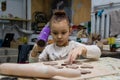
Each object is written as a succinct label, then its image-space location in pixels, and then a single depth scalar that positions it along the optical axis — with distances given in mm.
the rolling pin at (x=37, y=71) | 634
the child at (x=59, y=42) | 1287
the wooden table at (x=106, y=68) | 685
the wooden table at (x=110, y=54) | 1974
